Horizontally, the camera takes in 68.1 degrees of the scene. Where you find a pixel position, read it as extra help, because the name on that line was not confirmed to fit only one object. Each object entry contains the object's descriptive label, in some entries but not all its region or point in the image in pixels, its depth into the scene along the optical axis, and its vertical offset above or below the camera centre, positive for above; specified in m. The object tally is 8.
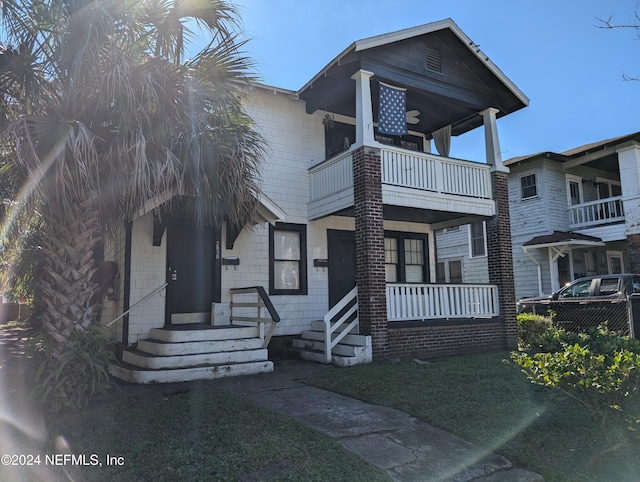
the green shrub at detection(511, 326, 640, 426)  4.25 -0.78
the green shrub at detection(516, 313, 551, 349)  12.32 -0.96
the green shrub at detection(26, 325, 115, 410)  5.71 -0.83
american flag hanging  10.86 +4.12
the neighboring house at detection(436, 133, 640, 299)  17.50 +2.80
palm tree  5.54 +2.34
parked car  11.65 -0.41
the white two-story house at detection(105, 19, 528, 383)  9.52 +1.33
